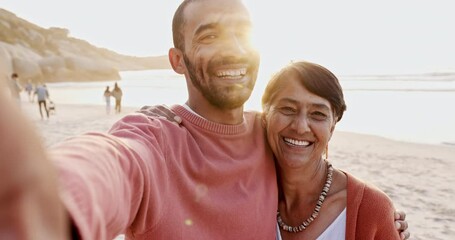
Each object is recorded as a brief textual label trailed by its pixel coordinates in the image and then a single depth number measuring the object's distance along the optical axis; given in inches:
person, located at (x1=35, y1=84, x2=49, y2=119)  657.6
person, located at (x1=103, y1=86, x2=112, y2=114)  751.1
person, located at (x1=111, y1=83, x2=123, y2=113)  734.5
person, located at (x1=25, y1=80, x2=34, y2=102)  1079.0
